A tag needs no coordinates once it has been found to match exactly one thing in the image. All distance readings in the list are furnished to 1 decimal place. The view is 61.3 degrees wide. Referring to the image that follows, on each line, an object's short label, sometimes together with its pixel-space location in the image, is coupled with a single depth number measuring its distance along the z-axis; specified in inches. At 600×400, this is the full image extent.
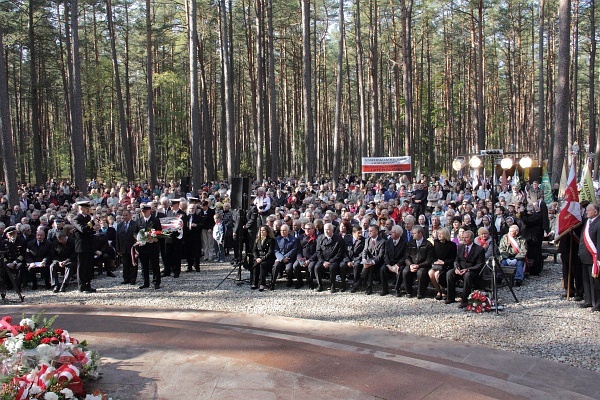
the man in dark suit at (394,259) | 381.1
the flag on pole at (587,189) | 416.2
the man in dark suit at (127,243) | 450.3
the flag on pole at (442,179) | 922.2
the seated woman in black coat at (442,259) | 362.0
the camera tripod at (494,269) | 325.7
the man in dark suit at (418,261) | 366.9
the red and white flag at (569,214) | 342.3
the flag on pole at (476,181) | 824.9
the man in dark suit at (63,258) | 446.9
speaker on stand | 420.8
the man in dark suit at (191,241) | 494.9
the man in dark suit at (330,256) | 401.7
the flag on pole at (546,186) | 714.8
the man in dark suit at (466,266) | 340.5
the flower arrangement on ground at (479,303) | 326.6
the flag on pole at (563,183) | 439.2
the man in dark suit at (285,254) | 422.6
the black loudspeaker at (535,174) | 964.6
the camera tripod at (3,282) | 387.0
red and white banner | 918.4
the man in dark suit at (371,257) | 386.3
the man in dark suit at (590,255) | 316.5
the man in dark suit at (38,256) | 453.7
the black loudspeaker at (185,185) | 938.7
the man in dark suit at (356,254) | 394.9
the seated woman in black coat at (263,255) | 418.3
